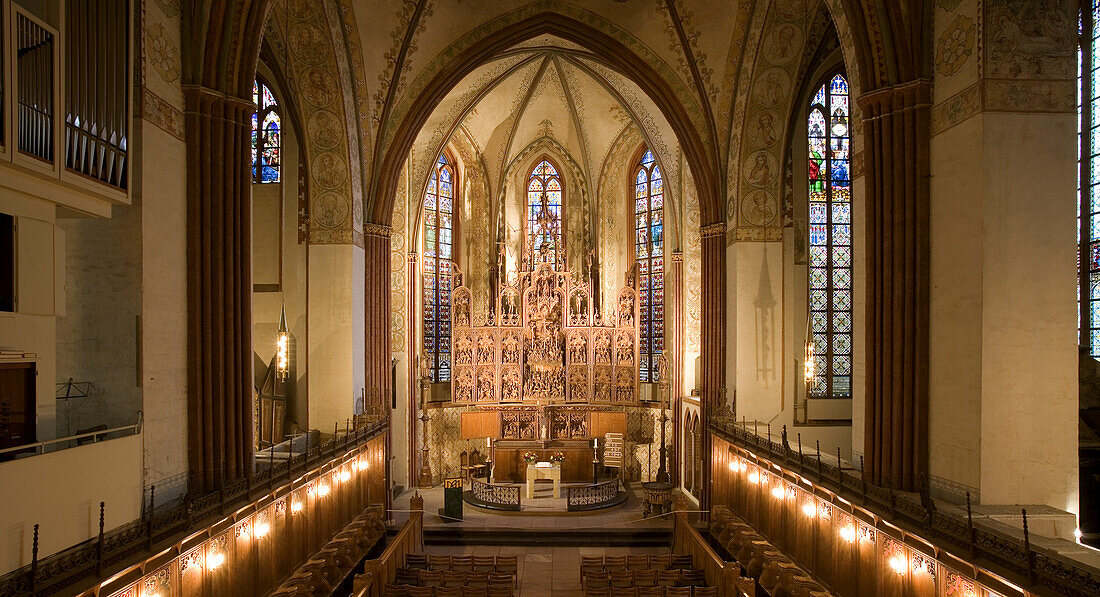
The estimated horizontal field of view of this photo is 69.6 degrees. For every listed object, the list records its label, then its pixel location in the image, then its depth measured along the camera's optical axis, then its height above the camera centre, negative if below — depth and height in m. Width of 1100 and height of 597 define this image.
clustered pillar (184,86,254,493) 11.02 +0.10
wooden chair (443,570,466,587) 13.24 -4.79
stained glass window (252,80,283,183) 20.77 +4.17
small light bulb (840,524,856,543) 11.07 -3.40
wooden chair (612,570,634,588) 12.79 -4.68
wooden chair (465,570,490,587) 13.09 -4.77
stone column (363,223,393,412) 21.08 -0.52
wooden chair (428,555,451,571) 14.89 -5.05
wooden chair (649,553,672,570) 14.48 -4.92
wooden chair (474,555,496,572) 14.85 -5.07
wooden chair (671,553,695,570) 14.62 -4.97
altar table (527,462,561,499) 22.88 -5.25
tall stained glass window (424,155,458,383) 27.28 +0.87
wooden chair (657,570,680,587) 13.35 -4.83
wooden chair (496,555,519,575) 14.99 -5.10
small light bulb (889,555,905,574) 9.52 -3.29
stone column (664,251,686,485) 24.83 -1.66
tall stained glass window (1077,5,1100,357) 13.47 +1.93
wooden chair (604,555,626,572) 14.14 -4.93
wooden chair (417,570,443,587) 13.41 -4.86
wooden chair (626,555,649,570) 14.17 -4.83
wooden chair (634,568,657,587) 13.26 -4.77
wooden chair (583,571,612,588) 12.88 -4.73
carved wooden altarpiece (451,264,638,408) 25.73 -1.77
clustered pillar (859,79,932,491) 10.84 +0.19
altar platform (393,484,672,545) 19.45 -5.91
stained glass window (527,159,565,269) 29.30 +3.36
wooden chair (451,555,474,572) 14.80 -5.03
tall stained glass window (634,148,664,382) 27.52 +1.08
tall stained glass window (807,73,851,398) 19.77 +1.39
